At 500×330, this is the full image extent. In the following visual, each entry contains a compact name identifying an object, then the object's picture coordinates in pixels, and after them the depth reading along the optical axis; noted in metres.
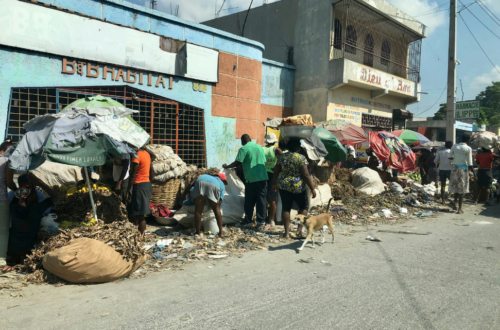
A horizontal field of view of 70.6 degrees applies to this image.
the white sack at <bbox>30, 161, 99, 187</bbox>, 6.42
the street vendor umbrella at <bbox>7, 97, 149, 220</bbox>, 4.36
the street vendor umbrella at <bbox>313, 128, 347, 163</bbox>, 8.65
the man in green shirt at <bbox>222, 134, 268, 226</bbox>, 6.54
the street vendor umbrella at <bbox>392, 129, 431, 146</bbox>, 13.34
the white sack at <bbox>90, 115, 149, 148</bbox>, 4.89
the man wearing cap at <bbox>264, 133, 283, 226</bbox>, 6.97
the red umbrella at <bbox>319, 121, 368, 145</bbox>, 10.60
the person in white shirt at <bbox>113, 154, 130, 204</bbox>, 5.80
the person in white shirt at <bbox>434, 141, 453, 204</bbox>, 10.29
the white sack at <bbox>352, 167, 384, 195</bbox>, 10.57
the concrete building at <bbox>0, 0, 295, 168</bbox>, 7.07
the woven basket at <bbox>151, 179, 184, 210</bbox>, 7.42
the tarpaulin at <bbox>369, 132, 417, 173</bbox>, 10.81
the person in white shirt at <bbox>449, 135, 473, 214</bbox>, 9.06
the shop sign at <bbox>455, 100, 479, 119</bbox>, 14.40
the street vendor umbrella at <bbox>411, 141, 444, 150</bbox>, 16.84
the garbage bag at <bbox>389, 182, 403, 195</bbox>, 10.54
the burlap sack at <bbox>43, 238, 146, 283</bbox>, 3.88
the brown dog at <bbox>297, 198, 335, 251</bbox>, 5.48
